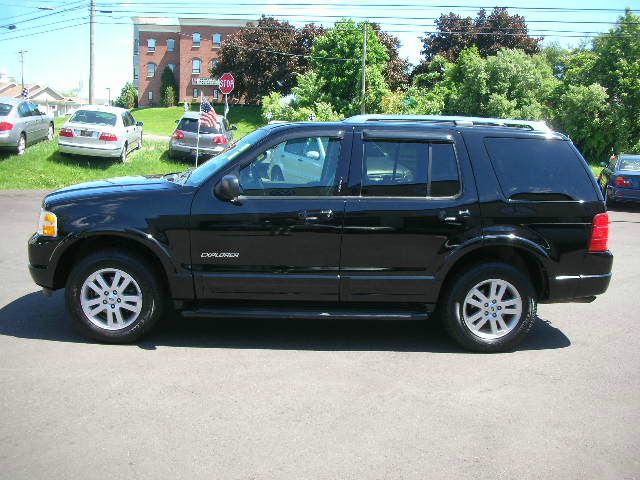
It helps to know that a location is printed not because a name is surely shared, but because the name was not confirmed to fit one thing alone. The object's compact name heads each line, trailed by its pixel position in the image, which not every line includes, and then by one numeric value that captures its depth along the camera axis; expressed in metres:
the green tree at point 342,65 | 51.19
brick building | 85.62
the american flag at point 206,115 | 19.81
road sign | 23.86
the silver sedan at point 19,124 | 19.58
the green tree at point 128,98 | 87.38
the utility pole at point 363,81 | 41.78
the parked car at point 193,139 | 21.55
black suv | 5.48
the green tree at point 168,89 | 82.06
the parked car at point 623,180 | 17.89
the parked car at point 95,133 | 19.73
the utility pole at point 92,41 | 29.31
